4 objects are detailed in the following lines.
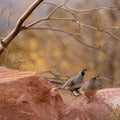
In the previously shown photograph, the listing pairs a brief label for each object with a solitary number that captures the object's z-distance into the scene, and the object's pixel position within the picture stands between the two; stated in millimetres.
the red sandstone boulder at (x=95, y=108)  18094
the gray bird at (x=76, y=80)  19219
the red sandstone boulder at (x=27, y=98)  16734
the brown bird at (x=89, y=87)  18609
